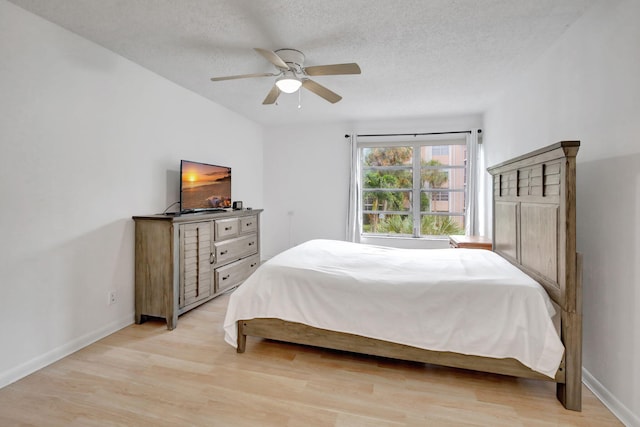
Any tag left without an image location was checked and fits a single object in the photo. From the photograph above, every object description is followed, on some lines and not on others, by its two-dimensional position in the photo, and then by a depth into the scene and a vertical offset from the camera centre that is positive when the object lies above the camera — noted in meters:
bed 1.70 -0.58
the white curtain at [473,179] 4.44 +0.52
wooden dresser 2.78 -0.53
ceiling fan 2.28 +1.12
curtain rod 4.55 +1.25
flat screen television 3.28 +0.28
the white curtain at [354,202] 4.92 +0.16
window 4.79 +0.41
